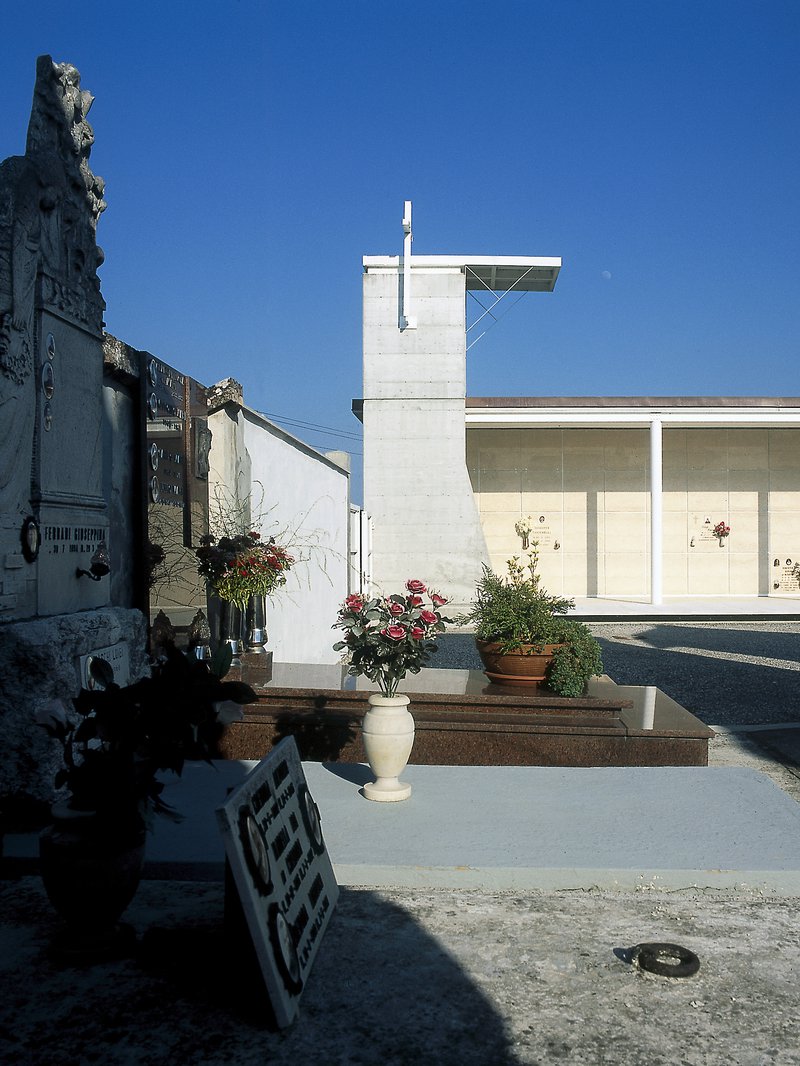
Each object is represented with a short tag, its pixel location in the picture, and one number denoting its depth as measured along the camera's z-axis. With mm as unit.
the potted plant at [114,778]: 3127
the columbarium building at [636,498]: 21000
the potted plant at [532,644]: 6367
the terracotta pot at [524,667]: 6559
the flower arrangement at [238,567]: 6691
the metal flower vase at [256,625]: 6820
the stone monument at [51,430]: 4227
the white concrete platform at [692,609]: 17234
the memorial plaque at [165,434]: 6199
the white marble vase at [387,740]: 4895
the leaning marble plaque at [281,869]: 2740
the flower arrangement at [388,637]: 4961
